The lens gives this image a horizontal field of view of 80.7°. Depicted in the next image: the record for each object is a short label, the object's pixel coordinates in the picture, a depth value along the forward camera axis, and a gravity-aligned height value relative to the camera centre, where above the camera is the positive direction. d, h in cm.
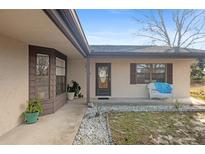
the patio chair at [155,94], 605 -85
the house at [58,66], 237 +48
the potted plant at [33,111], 346 -100
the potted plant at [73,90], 630 -69
